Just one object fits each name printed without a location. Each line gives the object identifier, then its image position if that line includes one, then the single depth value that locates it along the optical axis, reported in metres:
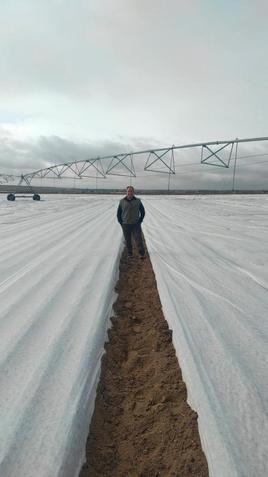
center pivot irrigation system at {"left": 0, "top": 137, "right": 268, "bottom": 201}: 22.16
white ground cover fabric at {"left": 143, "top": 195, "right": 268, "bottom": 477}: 2.17
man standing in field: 8.09
